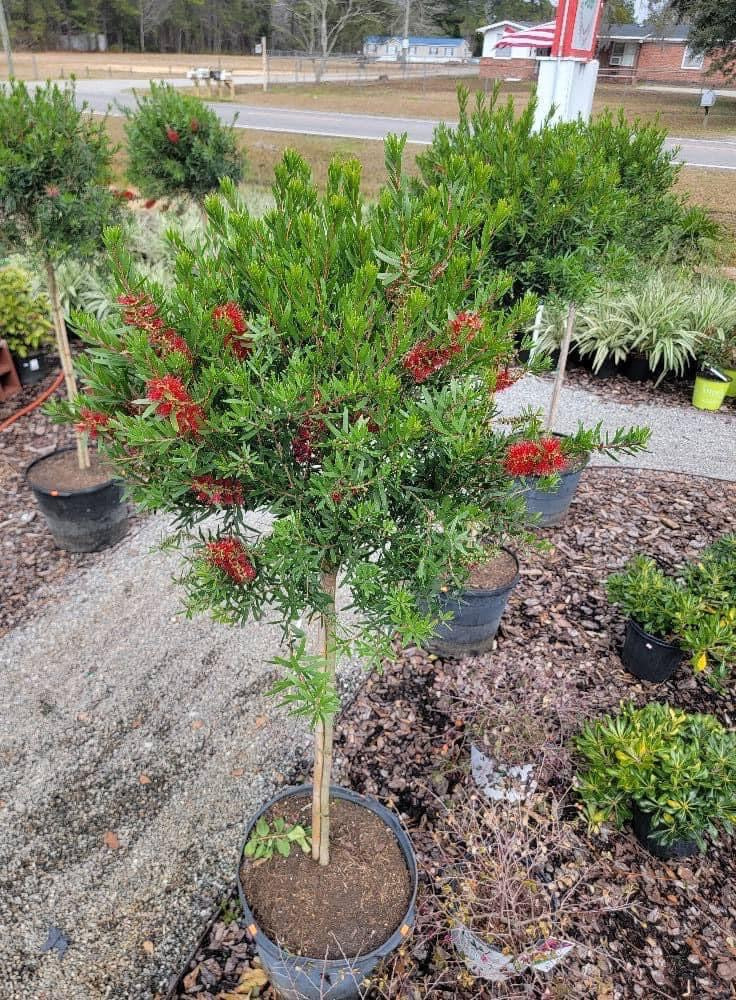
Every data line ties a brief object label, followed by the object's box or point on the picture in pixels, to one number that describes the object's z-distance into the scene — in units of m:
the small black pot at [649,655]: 3.20
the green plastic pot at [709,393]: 6.12
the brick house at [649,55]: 36.19
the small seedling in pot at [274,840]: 2.23
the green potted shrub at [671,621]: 2.96
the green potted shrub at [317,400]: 1.33
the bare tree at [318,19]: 33.97
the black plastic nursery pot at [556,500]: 4.27
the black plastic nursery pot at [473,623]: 3.31
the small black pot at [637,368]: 6.63
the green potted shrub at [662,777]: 2.43
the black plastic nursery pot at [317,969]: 1.96
